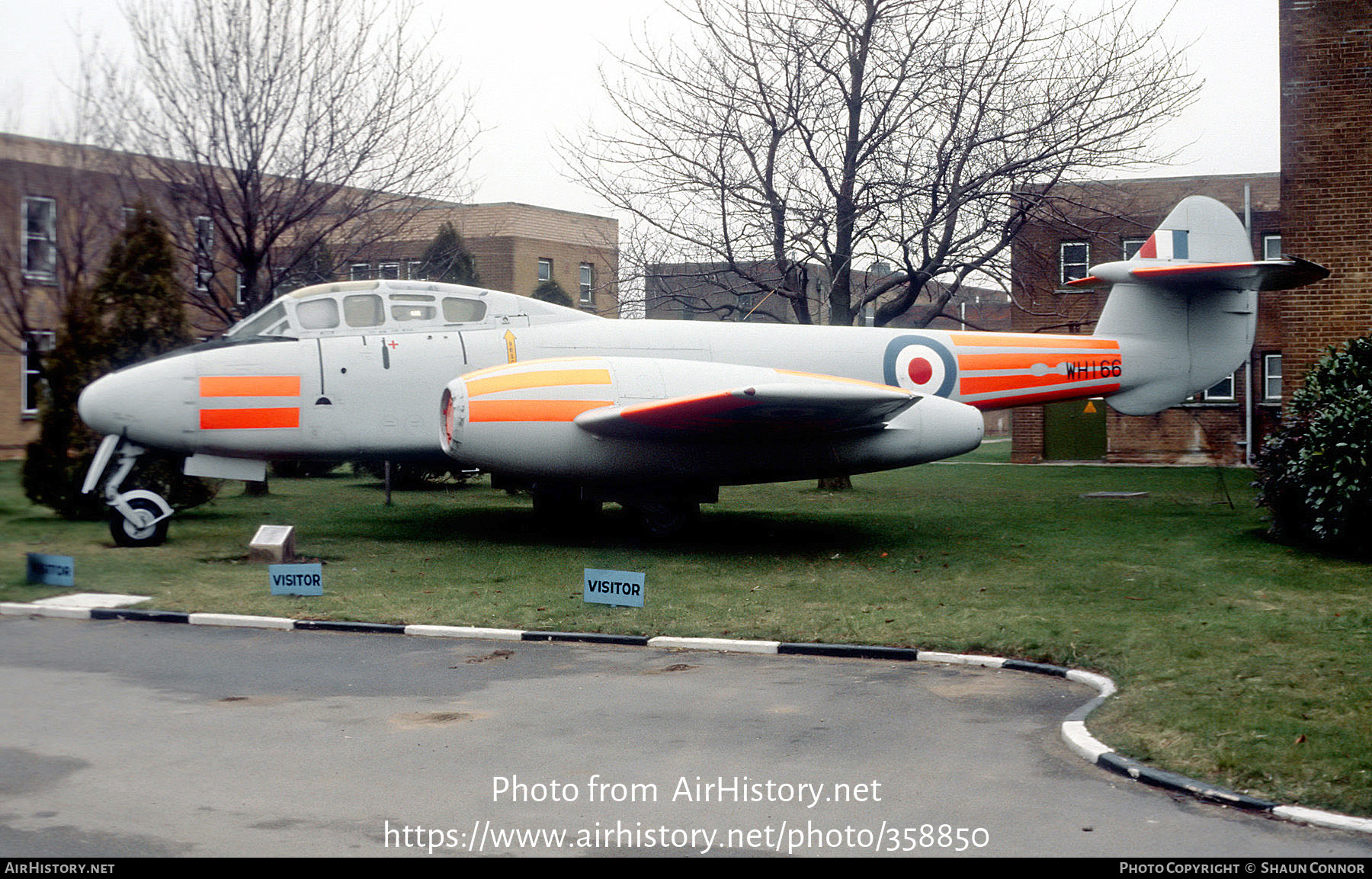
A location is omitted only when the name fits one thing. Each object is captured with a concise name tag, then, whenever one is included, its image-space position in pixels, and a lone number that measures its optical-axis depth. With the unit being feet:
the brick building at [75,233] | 57.67
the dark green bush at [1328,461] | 39.11
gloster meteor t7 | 43.09
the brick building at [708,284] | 73.67
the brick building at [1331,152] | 59.98
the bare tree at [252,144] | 63.52
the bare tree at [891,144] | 68.23
